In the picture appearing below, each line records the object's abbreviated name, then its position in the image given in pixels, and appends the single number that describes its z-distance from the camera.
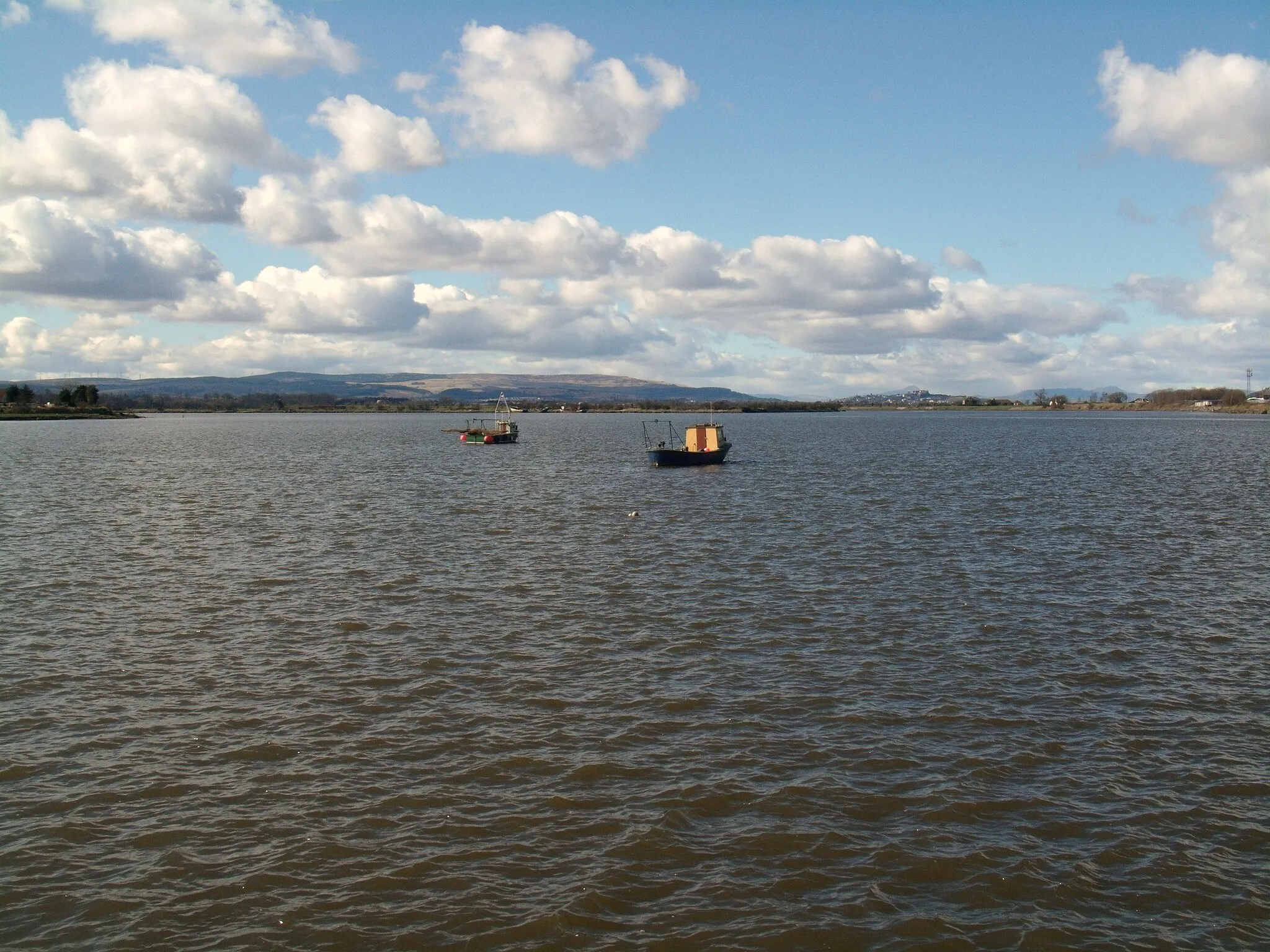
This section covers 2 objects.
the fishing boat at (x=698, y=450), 72.88
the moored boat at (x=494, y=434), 116.25
